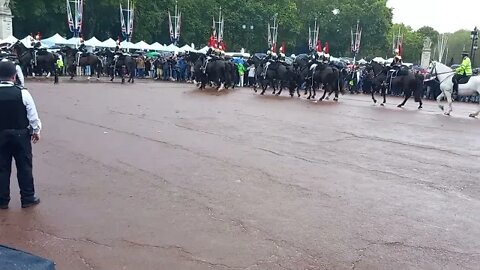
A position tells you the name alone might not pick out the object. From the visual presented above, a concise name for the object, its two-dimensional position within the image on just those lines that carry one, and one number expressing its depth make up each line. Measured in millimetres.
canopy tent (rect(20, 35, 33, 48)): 32016
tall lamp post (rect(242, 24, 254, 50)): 55297
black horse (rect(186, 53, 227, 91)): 24938
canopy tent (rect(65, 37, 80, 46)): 35969
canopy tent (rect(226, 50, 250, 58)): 38034
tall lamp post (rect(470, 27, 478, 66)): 29244
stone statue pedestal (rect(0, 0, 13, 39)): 37406
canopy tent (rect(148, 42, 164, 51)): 41191
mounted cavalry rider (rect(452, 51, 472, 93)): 18797
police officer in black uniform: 6043
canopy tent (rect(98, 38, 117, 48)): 38319
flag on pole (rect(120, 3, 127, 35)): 41531
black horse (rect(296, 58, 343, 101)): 22141
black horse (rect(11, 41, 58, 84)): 27688
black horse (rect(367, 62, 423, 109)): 20922
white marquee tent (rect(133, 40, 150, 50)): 39541
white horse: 19109
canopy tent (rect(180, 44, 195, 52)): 42556
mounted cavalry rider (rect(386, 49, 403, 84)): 21406
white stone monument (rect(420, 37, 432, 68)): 44344
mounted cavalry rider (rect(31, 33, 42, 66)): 27109
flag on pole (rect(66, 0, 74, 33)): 38031
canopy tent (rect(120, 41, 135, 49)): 38219
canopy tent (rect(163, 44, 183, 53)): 41928
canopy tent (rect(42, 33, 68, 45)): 36106
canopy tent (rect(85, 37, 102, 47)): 37638
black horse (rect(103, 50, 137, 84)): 29559
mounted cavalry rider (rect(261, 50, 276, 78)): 25219
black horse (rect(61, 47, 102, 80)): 29312
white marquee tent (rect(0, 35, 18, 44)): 31297
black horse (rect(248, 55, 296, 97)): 24703
